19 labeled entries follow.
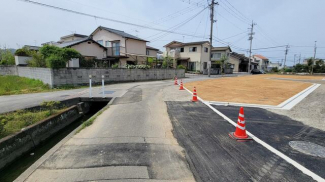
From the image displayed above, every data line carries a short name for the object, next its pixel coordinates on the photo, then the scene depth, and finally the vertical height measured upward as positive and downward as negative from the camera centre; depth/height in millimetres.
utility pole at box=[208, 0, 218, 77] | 24812 +9565
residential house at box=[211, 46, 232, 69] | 41188 +5655
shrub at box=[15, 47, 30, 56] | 18914 +2393
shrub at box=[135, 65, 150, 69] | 19109 +854
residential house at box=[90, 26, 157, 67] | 23438 +4181
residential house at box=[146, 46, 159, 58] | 29822 +4379
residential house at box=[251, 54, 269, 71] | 64113 +6184
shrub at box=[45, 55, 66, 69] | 11750 +836
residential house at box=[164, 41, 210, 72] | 33531 +4303
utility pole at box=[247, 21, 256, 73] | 42194 +10698
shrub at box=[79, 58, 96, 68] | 17369 +1206
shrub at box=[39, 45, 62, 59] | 12826 +1771
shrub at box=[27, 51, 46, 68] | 13923 +1099
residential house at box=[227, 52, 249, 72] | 46875 +4376
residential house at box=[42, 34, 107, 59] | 19591 +3238
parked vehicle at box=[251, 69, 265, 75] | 40903 +1069
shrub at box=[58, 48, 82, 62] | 12867 +1618
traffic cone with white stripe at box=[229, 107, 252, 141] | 4133 -1425
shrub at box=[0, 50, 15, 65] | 20317 +1993
